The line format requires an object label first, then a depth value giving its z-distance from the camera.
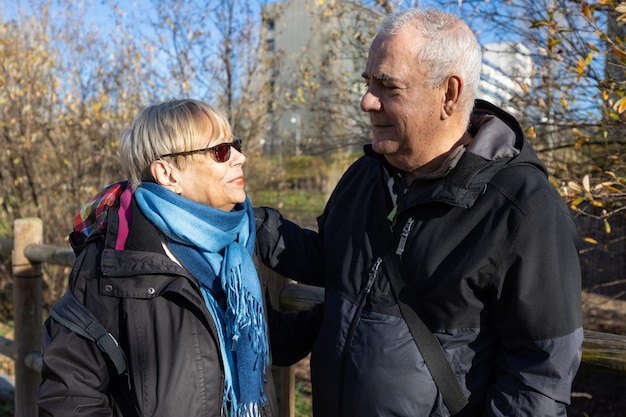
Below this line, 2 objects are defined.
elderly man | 1.50
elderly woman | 1.77
